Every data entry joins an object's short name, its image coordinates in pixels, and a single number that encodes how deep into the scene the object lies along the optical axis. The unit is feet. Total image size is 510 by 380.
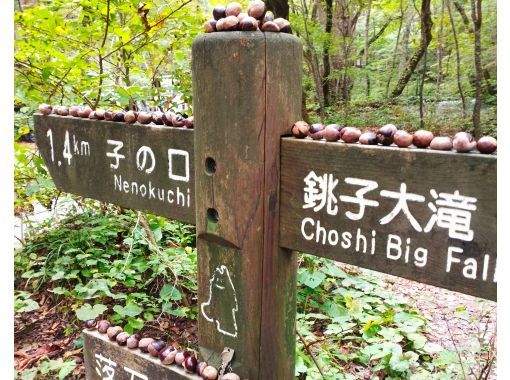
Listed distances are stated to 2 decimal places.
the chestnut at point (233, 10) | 3.14
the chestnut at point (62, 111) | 4.80
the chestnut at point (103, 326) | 3.98
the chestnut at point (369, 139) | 2.86
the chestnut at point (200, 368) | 3.38
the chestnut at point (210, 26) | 3.19
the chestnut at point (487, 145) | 2.46
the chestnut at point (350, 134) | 2.92
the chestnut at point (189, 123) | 3.68
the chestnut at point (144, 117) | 3.99
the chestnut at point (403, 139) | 2.73
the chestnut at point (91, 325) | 4.08
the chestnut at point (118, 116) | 4.24
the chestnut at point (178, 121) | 3.77
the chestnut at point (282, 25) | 3.16
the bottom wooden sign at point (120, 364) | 3.49
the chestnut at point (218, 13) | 3.22
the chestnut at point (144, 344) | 3.68
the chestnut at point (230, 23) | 3.05
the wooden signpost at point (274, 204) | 2.60
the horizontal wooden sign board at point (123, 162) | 3.79
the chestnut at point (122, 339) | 3.78
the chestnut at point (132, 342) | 3.75
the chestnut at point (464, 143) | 2.52
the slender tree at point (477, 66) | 27.02
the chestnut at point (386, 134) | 2.81
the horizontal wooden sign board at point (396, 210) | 2.52
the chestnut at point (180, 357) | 3.47
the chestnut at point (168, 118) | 3.85
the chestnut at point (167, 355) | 3.49
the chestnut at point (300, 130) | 3.18
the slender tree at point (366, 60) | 35.74
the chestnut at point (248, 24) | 3.01
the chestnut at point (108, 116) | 4.30
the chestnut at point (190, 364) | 3.39
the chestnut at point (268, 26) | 3.08
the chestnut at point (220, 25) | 3.10
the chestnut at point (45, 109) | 4.91
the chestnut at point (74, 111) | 4.66
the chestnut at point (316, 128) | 3.10
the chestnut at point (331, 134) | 3.02
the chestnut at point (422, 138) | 2.65
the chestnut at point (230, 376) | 3.25
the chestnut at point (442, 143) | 2.59
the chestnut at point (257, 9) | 3.09
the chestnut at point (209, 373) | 3.32
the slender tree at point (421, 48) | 28.40
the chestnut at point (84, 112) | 4.53
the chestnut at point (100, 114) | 4.38
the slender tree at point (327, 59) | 27.64
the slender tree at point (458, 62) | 29.07
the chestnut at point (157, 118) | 3.92
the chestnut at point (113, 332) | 3.84
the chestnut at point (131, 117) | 4.11
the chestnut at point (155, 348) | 3.60
